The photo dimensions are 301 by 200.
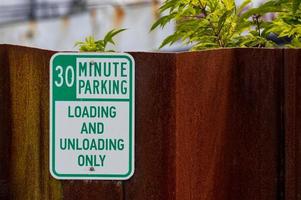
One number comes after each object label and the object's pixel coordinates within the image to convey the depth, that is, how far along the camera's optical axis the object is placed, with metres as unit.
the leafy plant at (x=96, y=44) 6.97
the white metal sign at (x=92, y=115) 6.81
